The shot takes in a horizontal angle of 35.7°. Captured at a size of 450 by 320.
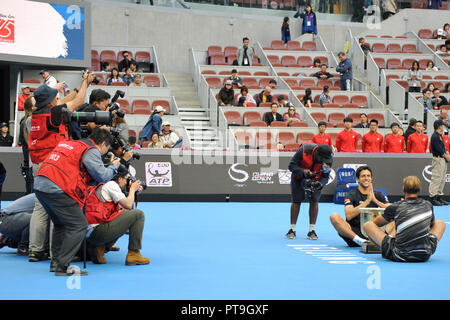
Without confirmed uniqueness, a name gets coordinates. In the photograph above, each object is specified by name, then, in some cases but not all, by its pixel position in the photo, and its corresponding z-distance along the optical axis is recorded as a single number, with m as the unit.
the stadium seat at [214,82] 25.12
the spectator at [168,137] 18.34
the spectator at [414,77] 25.17
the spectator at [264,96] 23.31
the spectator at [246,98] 22.49
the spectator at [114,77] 23.17
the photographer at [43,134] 8.04
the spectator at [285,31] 29.89
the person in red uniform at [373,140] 18.95
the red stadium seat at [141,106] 22.08
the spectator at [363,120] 21.20
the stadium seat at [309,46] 29.87
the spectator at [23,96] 20.45
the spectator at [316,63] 27.68
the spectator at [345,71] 25.37
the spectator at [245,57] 27.03
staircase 22.30
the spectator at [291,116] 21.50
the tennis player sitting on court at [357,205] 9.76
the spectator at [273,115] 21.44
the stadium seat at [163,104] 22.85
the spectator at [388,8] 32.50
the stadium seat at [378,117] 23.35
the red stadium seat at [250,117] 21.95
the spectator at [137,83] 23.53
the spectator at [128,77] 23.83
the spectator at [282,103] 22.58
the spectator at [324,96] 23.94
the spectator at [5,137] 19.08
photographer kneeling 7.86
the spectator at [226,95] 22.30
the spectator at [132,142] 16.38
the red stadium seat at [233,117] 21.89
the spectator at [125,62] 24.83
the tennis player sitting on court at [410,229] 8.25
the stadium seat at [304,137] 20.47
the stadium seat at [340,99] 24.89
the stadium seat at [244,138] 20.02
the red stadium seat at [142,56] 27.04
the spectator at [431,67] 27.61
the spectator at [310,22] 30.41
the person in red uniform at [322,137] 18.31
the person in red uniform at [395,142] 18.88
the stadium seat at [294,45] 29.50
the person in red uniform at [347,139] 18.89
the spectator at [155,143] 17.86
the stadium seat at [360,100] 25.08
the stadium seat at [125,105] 22.36
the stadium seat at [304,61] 28.58
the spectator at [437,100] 23.83
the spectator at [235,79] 23.73
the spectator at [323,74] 26.41
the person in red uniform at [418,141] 18.74
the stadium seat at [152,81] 24.81
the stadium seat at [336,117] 22.91
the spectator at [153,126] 18.84
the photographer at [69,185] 7.11
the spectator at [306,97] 23.53
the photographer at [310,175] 10.45
